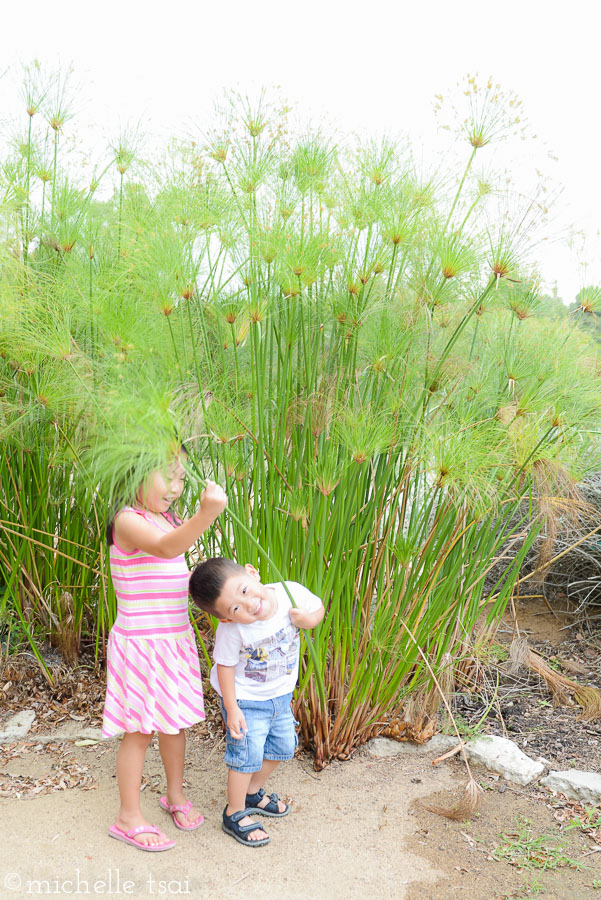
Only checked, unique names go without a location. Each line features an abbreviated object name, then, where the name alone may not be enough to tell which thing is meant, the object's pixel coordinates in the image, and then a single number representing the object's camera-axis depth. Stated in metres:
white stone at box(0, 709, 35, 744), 2.95
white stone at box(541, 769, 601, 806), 2.61
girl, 2.12
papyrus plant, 2.28
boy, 2.04
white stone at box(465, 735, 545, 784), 2.71
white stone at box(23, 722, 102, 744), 2.91
